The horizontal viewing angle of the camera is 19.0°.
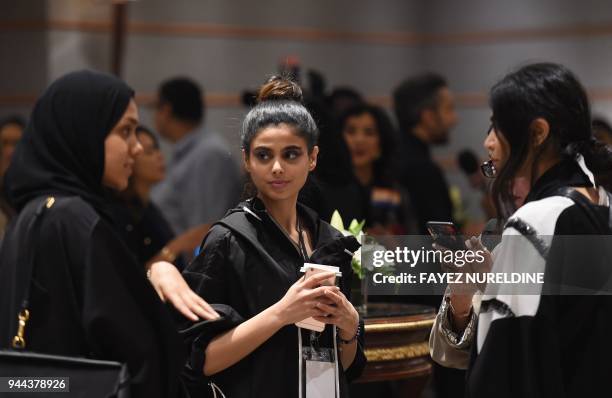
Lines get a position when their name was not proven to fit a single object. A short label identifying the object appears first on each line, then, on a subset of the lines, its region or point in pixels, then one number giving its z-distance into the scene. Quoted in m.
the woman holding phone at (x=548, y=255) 4.36
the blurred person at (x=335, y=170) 7.52
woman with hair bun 4.71
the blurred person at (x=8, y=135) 9.95
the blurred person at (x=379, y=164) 9.22
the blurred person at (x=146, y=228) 8.31
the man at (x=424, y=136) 9.36
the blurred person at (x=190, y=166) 10.69
